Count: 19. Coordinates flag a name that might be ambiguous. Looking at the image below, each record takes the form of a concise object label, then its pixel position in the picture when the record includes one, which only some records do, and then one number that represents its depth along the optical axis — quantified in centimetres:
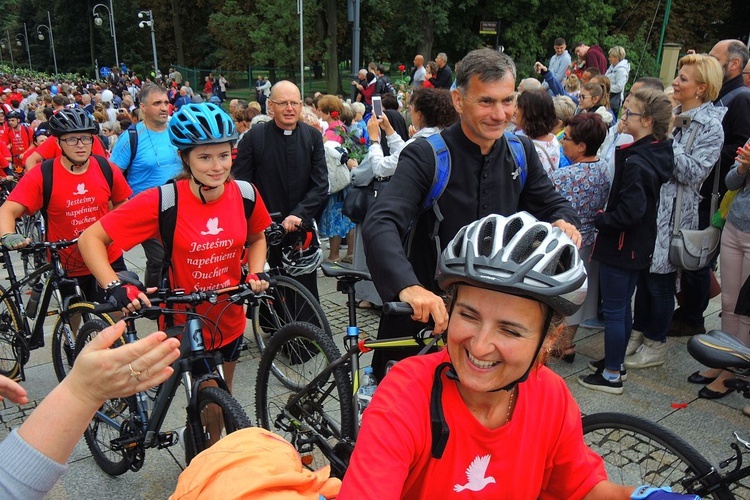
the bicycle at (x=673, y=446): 213
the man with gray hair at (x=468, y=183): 257
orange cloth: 120
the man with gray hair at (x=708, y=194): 521
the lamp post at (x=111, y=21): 4623
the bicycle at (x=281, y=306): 443
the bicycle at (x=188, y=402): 291
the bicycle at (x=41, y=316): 412
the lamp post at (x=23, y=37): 7566
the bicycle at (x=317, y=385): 315
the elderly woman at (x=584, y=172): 454
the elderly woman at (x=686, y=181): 445
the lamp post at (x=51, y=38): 6475
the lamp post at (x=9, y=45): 8084
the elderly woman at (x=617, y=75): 1115
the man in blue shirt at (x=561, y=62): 1362
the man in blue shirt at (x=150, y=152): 539
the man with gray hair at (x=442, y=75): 1418
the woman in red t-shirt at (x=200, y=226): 310
